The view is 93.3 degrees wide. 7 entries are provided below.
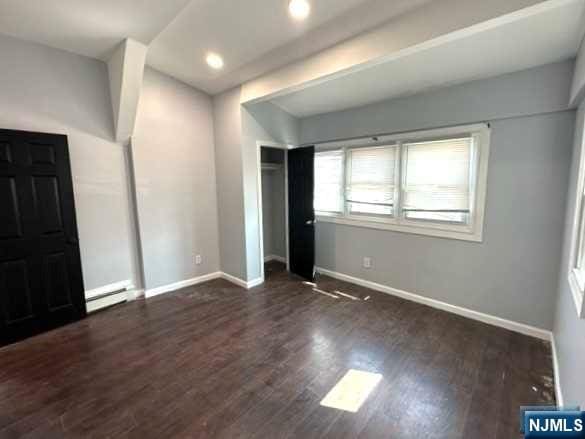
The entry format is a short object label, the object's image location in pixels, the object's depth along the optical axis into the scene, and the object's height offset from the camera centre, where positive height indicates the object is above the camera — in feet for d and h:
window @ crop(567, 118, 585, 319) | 5.37 -1.32
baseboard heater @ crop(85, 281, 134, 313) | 10.43 -4.14
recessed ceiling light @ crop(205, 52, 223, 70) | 9.64 +4.56
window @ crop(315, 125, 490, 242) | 9.46 +0.12
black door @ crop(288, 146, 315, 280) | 13.50 -1.06
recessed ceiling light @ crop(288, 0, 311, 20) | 6.79 +4.47
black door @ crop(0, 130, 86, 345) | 8.29 -1.50
